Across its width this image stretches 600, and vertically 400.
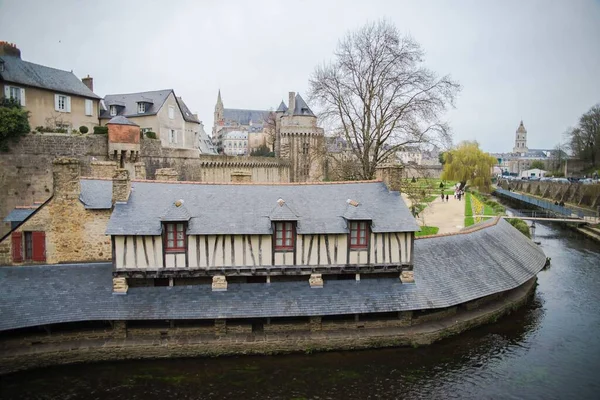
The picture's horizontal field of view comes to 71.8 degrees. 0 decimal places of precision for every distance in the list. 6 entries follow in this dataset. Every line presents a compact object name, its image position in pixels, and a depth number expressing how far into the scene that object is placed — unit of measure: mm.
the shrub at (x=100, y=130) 25203
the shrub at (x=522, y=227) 24297
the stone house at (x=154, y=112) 30547
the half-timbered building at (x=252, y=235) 12820
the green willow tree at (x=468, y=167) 52938
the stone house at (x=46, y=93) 23828
